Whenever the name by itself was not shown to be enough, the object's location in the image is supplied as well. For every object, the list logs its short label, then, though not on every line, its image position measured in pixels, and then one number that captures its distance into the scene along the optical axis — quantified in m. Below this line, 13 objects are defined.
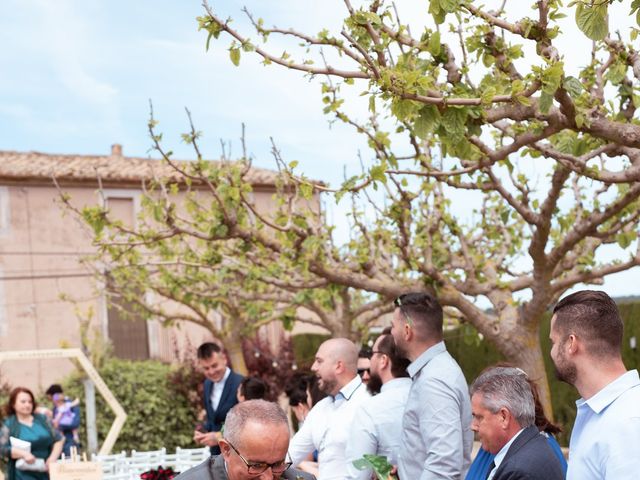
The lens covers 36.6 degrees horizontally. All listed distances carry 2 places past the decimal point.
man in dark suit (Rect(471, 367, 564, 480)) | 3.89
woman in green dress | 9.20
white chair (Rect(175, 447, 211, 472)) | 8.26
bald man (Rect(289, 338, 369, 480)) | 5.57
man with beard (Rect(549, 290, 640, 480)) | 3.05
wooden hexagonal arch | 11.30
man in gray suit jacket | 3.21
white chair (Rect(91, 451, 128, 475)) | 8.42
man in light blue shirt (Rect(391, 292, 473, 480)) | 4.60
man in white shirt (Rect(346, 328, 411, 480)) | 5.08
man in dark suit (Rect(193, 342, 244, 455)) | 8.23
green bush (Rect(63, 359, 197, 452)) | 16.31
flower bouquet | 6.02
